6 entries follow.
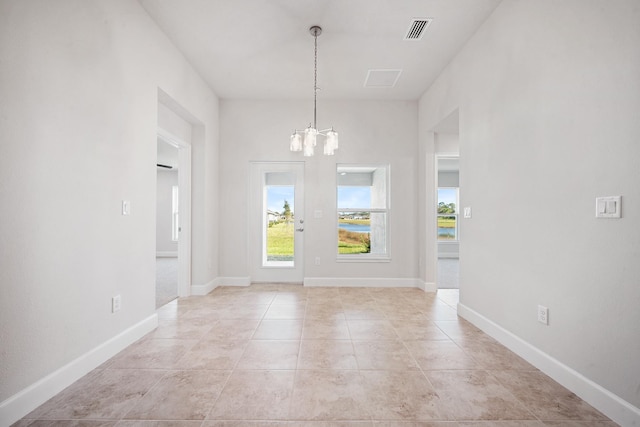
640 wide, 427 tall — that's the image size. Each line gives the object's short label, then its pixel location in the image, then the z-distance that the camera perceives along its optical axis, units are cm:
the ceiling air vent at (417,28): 298
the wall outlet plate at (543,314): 217
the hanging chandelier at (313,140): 308
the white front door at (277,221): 509
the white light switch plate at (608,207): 167
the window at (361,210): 512
